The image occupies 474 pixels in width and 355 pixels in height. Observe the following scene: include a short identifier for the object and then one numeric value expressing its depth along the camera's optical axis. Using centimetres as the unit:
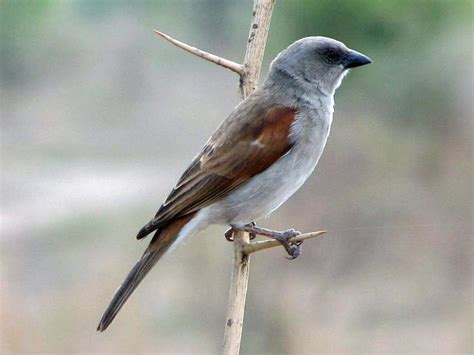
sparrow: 273
